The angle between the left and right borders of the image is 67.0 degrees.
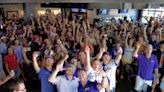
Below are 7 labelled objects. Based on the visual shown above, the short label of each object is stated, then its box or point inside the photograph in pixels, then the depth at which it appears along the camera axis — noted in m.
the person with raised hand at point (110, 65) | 2.18
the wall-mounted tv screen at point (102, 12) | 8.28
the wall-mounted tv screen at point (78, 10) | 7.68
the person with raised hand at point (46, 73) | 1.96
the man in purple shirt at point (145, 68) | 2.47
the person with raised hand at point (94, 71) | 1.96
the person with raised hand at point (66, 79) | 1.86
